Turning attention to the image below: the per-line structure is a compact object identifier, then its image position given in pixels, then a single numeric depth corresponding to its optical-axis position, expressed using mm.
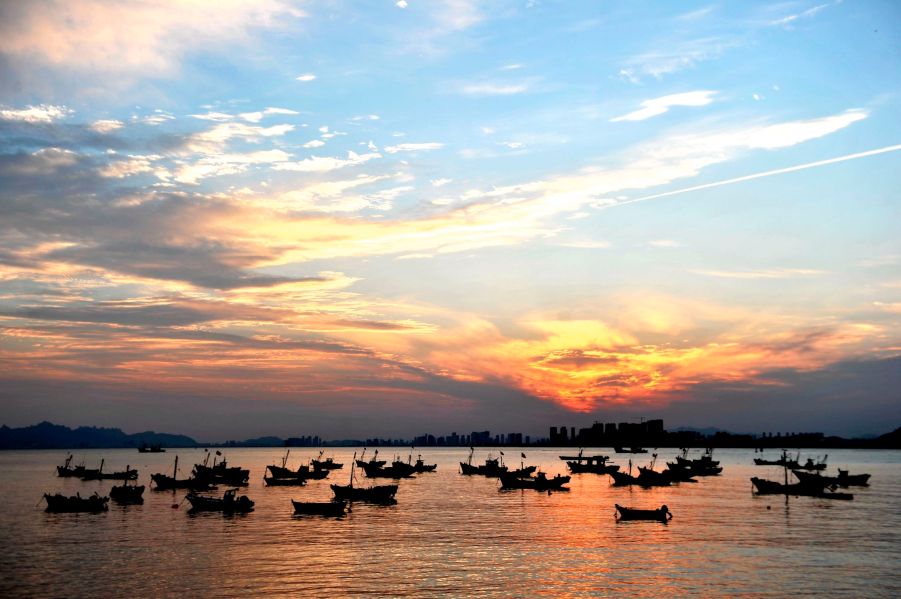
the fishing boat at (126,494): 101750
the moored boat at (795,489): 113262
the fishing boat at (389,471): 175375
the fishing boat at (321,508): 87562
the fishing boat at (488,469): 173462
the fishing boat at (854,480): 137000
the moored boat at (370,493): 102500
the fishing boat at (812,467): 185800
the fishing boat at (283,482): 143462
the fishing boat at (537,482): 132125
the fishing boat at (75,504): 91562
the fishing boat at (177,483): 130625
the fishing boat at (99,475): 171750
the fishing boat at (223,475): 142500
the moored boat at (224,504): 89812
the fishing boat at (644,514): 82312
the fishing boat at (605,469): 184650
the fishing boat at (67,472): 183225
